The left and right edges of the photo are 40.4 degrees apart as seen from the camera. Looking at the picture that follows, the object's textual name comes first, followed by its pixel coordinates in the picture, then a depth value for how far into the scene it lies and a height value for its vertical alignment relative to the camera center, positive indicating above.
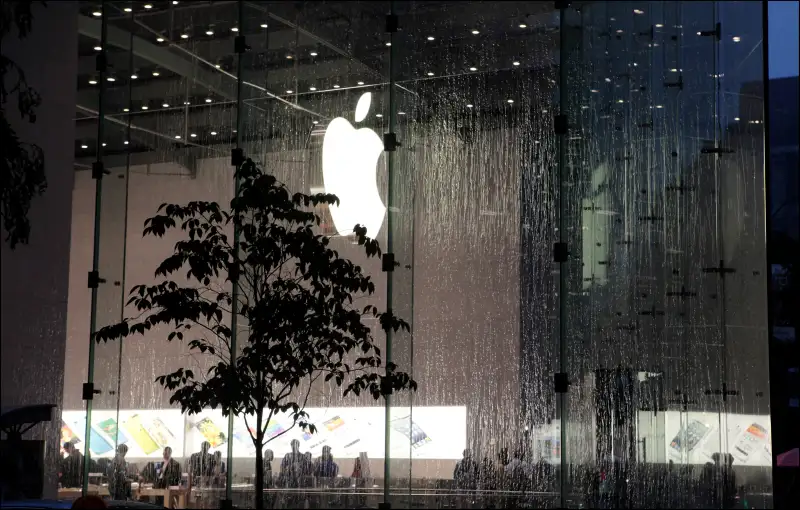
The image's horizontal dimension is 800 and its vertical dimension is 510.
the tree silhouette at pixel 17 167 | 7.00 +1.59
